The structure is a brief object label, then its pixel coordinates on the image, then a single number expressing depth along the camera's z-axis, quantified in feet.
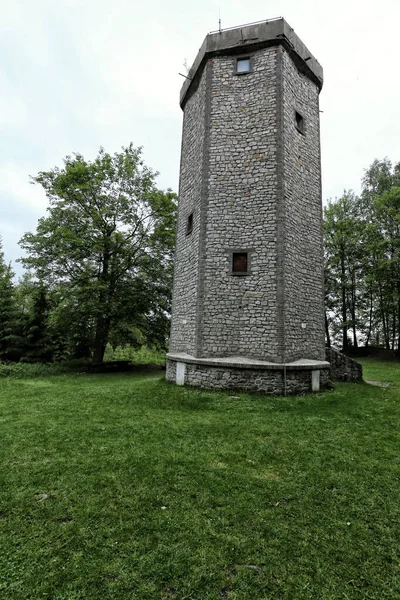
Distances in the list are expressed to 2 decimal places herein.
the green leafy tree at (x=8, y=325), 49.44
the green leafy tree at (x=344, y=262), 72.23
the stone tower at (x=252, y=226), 28.50
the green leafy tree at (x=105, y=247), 44.65
